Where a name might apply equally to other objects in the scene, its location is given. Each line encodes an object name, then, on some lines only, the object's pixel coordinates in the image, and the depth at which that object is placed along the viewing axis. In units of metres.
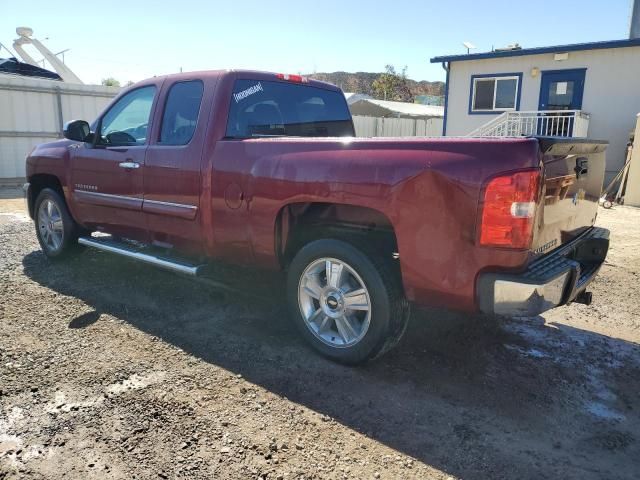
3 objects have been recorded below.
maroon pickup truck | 2.83
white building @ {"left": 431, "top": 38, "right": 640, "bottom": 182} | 14.18
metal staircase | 13.93
